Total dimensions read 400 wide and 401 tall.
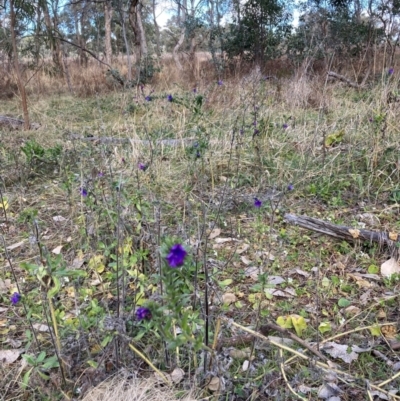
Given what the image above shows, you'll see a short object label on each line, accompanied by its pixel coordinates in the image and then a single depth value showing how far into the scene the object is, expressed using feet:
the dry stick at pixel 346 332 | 4.19
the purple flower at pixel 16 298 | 3.73
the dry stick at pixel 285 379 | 3.57
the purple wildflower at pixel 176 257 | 2.60
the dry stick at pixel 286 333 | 3.31
